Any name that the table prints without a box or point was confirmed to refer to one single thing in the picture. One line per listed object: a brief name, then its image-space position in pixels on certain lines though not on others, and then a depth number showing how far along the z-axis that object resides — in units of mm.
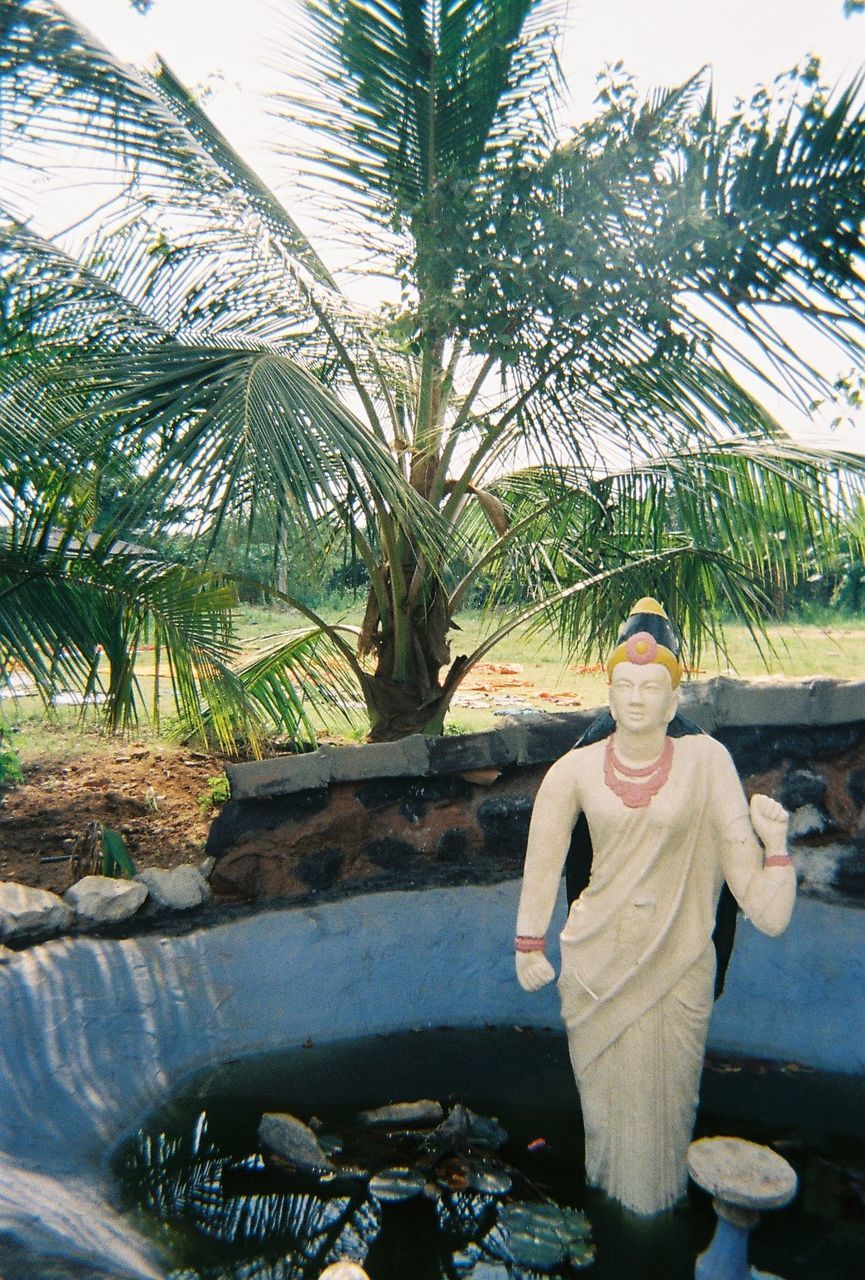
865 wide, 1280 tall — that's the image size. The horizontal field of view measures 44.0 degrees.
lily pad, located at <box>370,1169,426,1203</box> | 2701
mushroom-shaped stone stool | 2346
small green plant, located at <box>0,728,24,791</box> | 6125
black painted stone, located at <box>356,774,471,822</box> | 4160
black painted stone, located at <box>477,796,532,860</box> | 4199
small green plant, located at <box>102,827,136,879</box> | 4230
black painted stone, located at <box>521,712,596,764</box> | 4051
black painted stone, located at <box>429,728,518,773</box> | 4086
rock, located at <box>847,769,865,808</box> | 4129
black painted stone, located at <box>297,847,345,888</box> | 4102
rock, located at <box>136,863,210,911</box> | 3934
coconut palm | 3607
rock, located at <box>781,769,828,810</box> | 4148
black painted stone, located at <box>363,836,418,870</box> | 4203
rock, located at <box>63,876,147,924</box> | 3809
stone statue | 2693
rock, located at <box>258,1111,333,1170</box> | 2840
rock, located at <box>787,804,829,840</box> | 4133
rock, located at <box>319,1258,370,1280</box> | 2104
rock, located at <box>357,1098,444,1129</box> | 3051
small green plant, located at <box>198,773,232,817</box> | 5836
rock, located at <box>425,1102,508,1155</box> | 2893
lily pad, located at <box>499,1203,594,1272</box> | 2482
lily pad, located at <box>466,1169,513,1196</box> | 2732
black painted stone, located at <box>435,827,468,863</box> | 4230
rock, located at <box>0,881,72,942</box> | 3691
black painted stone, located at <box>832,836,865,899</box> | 4066
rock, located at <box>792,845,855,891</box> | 4090
